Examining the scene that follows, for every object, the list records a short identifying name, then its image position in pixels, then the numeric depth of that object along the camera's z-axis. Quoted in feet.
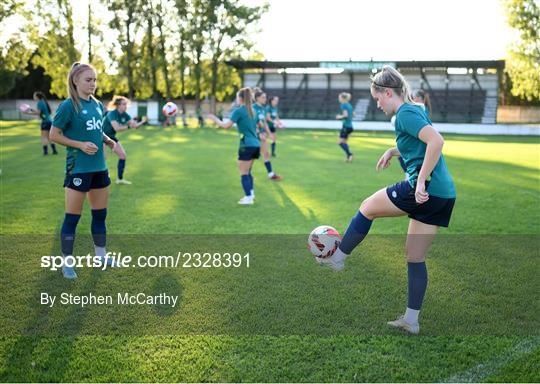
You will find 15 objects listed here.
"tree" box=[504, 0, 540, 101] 132.26
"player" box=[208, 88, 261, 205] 29.58
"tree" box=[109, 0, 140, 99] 148.15
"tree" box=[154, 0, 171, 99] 150.10
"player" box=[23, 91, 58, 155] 55.11
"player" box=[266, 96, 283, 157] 57.54
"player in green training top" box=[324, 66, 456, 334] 11.52
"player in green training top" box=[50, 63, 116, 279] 16.35
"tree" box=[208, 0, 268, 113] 149.89
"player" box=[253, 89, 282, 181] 37.83
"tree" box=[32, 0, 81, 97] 151.33
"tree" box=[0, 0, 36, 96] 148.56
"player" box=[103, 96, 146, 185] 35.94
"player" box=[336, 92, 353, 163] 50.29
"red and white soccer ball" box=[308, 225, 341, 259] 13.46
